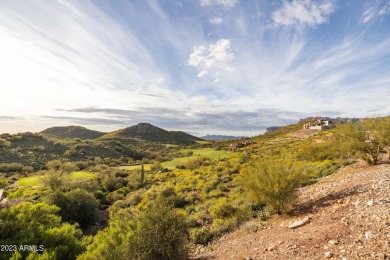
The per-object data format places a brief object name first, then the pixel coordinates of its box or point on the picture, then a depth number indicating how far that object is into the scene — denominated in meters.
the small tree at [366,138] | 15.60
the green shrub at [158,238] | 7.23
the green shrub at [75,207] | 18.42
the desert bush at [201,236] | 10.75
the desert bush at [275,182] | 10.38
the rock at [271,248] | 7.09
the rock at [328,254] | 5.64
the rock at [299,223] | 8.48
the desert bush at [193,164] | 39.48
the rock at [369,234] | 5.93
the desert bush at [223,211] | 13.14
